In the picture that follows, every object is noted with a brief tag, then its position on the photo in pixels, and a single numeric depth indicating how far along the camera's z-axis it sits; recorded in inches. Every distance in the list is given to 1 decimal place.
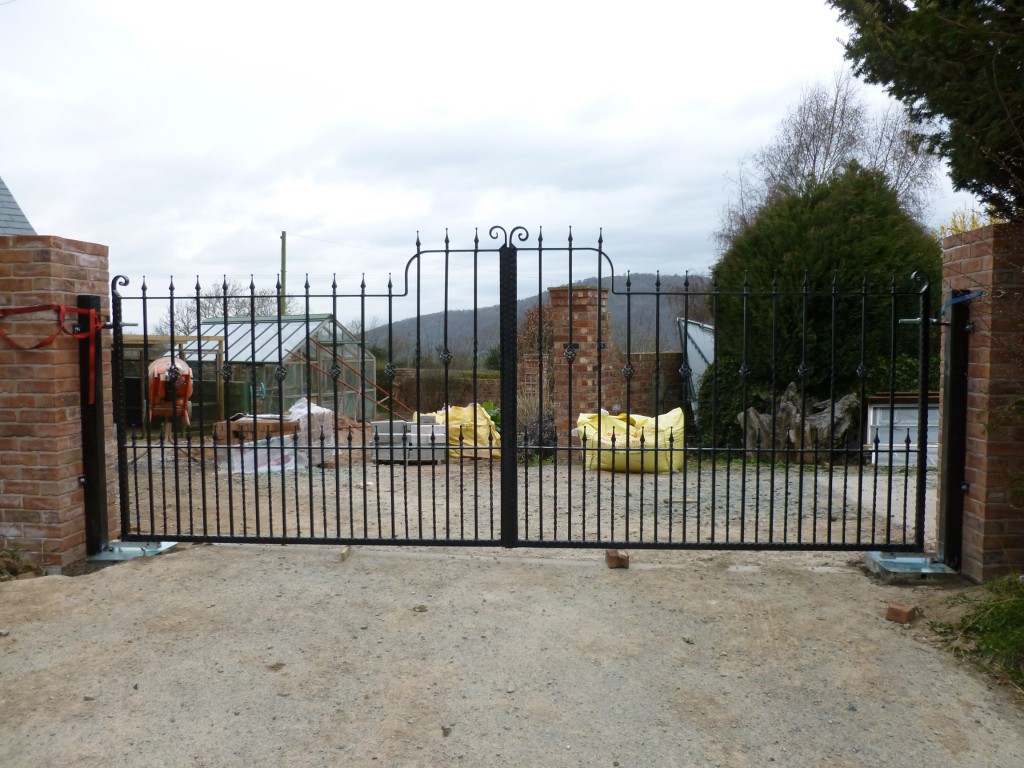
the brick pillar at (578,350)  377.4
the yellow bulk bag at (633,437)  342.0
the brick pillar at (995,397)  168.4
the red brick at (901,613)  161.5
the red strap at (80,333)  182.9
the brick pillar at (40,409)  183.6
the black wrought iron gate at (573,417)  196.4
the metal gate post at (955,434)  180.1
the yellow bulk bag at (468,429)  400.8
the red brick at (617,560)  199.3
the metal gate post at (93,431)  191.6
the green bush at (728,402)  421.4
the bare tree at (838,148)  819.4
